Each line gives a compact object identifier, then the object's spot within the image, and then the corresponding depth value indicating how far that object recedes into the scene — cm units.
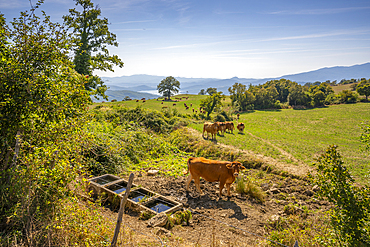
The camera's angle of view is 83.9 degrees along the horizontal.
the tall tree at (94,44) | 1720
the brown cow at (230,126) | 2457
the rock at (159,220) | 579
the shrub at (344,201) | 373
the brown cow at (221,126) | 2200
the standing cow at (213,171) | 831
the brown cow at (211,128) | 1970
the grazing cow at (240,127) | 2543
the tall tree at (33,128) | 395
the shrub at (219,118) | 3346
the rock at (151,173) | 1009
